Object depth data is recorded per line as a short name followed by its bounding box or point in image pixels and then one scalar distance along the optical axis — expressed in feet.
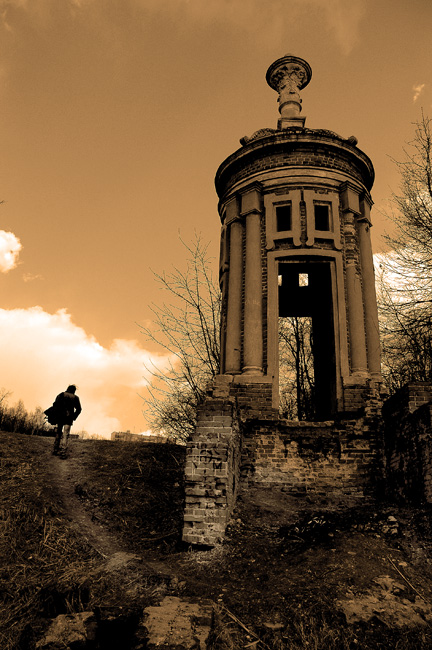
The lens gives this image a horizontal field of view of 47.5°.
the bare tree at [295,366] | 59.21
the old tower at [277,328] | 24.72
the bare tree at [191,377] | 51.16
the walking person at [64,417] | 33.71
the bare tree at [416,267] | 35.37
